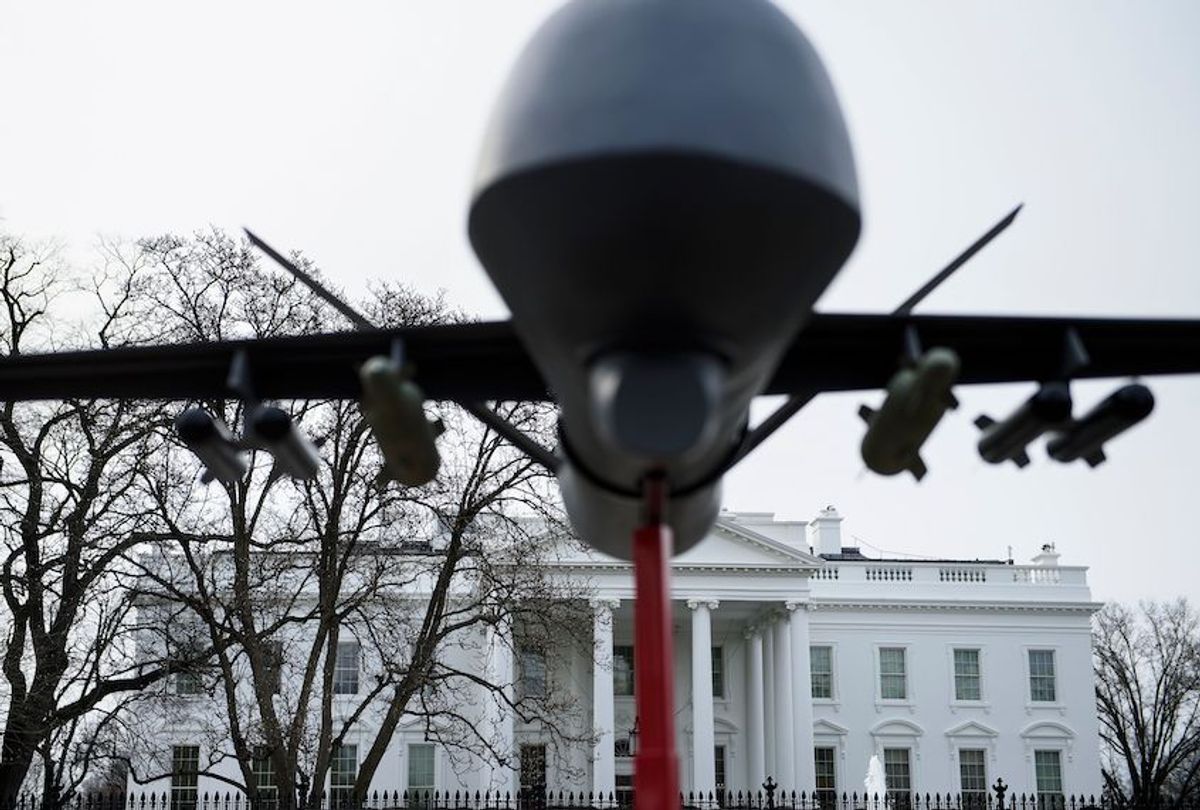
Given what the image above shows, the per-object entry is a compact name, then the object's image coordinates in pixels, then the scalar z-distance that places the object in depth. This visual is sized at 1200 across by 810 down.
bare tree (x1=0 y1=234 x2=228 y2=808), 23.84
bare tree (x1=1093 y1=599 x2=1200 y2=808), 57.84
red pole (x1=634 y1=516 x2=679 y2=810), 3.99
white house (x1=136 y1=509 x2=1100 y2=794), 53.91
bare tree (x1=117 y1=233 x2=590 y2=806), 24.78
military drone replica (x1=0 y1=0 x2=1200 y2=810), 3.63
